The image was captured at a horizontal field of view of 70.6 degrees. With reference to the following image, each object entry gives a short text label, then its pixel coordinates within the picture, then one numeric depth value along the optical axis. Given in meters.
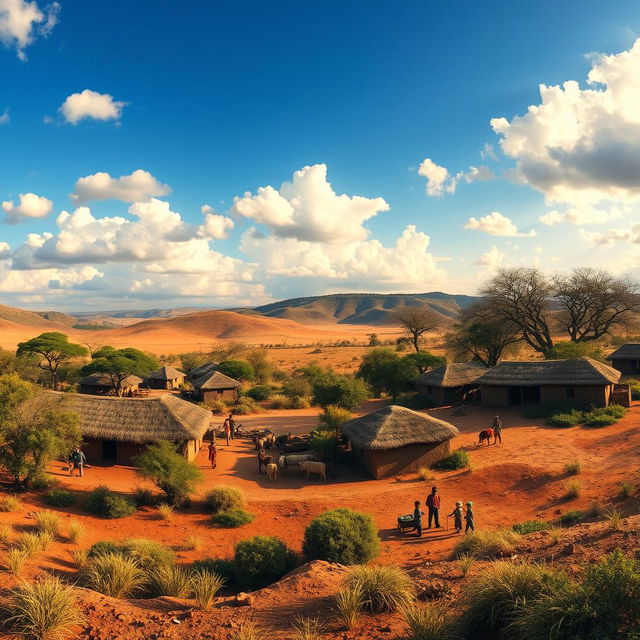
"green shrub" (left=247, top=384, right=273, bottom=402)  38.91
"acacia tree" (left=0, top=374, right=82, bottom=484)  14.81
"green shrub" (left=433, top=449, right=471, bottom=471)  18.81
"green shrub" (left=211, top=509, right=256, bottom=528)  14.02
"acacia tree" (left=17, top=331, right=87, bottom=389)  35.75
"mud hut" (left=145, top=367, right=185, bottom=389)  42.81
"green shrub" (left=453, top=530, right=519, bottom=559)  9.45
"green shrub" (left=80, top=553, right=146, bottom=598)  8.34
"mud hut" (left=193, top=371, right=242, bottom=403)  36.06
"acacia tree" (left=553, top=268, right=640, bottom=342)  39.78
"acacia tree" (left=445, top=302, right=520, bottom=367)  39.75
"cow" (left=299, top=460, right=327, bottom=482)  18.36
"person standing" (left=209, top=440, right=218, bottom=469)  19.98
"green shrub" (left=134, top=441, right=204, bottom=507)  15.12
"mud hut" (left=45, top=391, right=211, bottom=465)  19.20
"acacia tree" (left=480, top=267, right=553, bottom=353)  40.53
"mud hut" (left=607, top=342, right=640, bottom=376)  37.44
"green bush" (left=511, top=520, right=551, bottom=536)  12.16
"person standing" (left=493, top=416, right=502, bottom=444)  22.00
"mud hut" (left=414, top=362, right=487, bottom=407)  31.08
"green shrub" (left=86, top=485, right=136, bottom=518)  14.18
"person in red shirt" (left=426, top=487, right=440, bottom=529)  13.51
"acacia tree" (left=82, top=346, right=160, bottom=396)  33.62
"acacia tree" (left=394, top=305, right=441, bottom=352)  51.75
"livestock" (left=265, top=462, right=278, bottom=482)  18.56
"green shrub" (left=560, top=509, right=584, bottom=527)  12.44
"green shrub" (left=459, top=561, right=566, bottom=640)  5.76
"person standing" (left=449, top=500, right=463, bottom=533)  13.26
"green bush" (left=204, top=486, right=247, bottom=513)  15.12
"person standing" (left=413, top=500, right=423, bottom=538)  13.07
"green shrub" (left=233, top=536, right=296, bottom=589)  9.73
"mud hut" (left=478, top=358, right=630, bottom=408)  26.67
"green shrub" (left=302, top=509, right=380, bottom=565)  10.45
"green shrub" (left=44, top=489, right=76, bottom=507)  14.48
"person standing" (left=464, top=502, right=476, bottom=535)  12.73
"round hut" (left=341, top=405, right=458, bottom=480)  18.44
